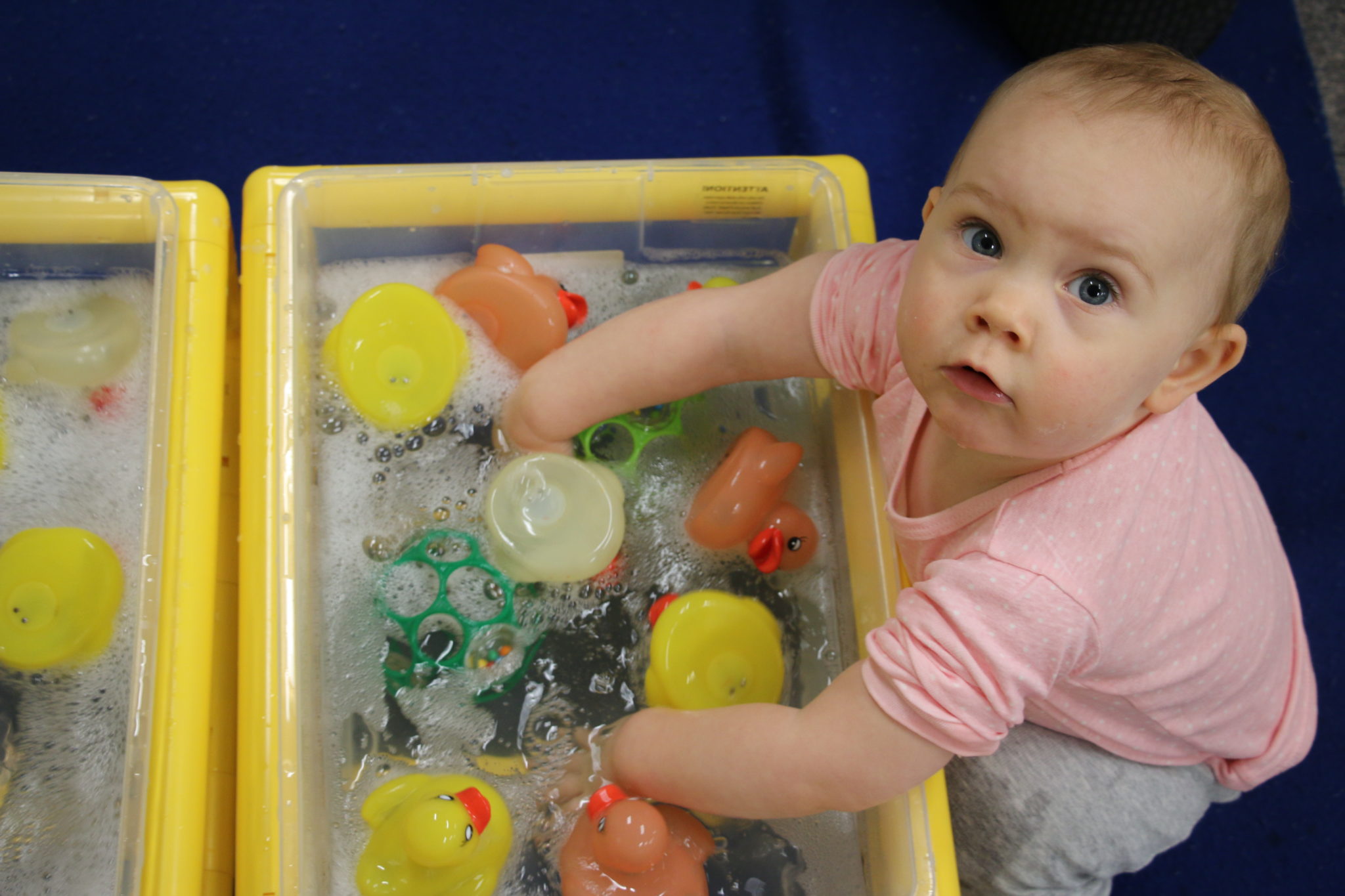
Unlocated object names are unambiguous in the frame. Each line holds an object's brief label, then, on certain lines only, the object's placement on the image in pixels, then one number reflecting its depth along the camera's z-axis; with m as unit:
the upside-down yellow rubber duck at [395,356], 0.70
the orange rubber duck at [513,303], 0.73
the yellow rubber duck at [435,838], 0.56
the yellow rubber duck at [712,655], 0.65
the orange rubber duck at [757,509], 0.68
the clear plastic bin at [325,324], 0.59
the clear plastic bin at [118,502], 0.58
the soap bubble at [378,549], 0.70
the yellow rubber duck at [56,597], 0.62
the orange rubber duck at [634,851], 0.57
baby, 0.45
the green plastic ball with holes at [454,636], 0.66
